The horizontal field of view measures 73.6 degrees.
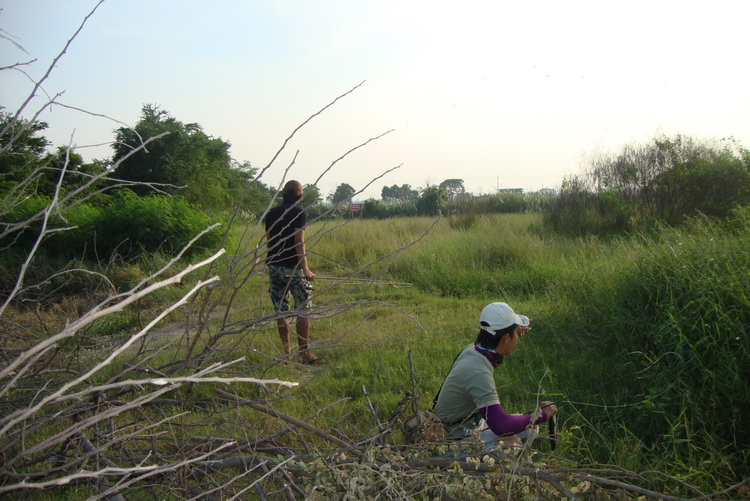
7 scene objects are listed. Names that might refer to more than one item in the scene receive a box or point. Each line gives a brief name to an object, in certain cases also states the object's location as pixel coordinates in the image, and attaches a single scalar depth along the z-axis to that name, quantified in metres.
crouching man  2.68
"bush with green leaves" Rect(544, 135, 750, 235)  9.81
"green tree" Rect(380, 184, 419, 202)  56.52
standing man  4.96
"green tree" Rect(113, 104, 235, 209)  18.34
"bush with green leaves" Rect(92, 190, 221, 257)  10.46
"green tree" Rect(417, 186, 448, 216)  26.49
